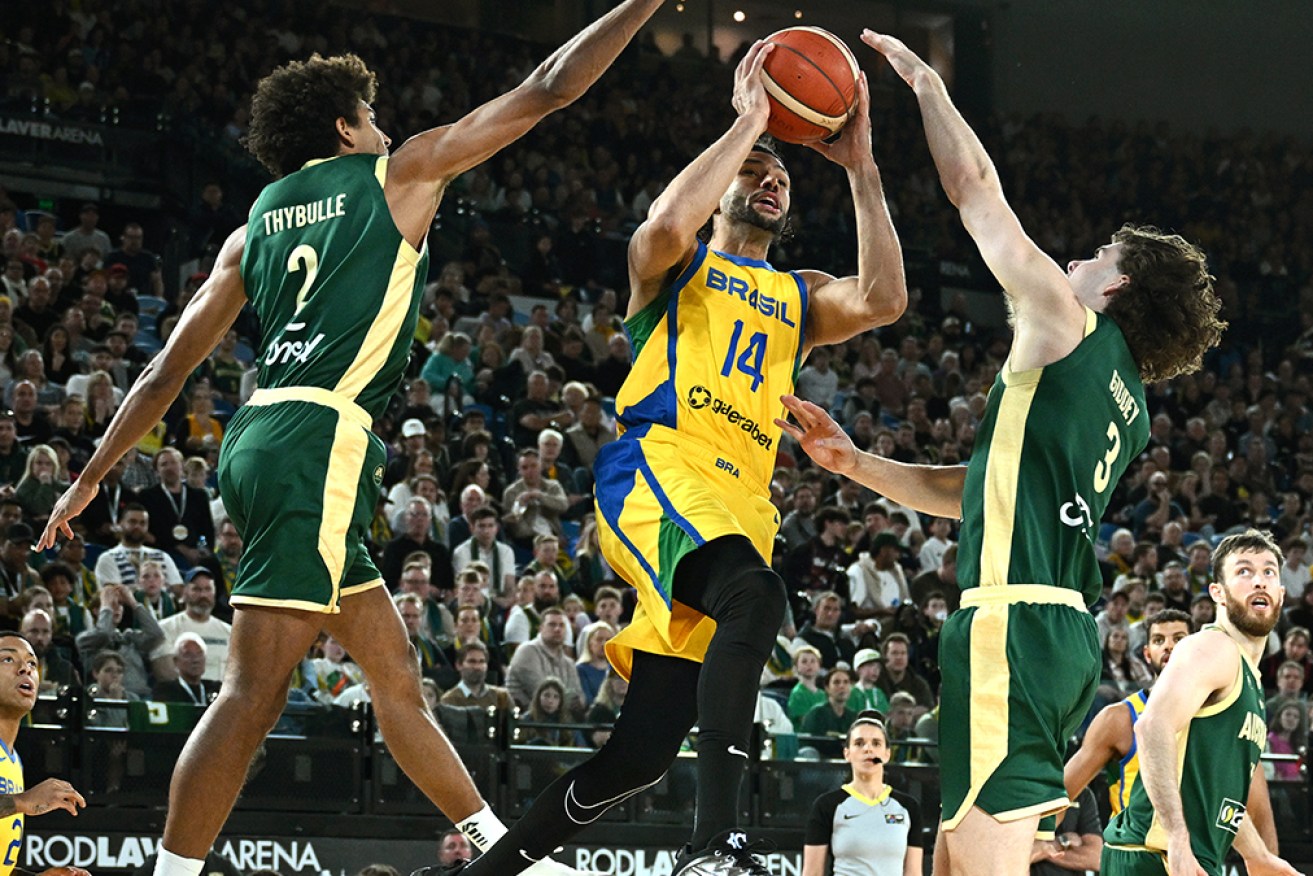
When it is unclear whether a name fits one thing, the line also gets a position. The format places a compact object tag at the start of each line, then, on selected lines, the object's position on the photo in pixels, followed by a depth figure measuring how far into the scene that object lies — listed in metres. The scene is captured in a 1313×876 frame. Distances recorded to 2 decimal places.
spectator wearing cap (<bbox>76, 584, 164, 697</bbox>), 9.75
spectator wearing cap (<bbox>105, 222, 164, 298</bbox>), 14.82
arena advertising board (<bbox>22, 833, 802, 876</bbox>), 8.81
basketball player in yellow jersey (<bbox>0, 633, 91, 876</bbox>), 6.51
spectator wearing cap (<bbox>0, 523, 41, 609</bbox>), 10.09
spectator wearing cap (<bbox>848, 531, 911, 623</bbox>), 13.27
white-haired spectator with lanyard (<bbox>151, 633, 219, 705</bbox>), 9.73
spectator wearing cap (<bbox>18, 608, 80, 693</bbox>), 9.42
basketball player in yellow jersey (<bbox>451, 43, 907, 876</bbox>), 4.62
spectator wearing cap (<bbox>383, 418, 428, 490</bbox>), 12.70
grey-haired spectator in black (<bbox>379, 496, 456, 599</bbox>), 11.56
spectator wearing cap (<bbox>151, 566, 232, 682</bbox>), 10.07
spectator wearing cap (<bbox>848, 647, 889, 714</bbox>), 11.58
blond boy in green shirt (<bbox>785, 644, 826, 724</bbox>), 11.57
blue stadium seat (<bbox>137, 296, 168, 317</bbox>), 14.53
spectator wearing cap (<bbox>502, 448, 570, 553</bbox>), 12.57
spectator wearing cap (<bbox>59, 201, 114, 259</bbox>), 14.83
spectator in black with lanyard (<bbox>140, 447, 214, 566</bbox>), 11.28
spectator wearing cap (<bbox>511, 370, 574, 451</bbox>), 14.10
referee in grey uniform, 8.99
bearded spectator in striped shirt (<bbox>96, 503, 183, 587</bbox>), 10.55
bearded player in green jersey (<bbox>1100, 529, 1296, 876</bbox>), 5.86
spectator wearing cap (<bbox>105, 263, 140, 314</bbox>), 13.88
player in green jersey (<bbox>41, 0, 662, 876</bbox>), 4.46
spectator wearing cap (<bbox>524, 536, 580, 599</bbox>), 11.90
